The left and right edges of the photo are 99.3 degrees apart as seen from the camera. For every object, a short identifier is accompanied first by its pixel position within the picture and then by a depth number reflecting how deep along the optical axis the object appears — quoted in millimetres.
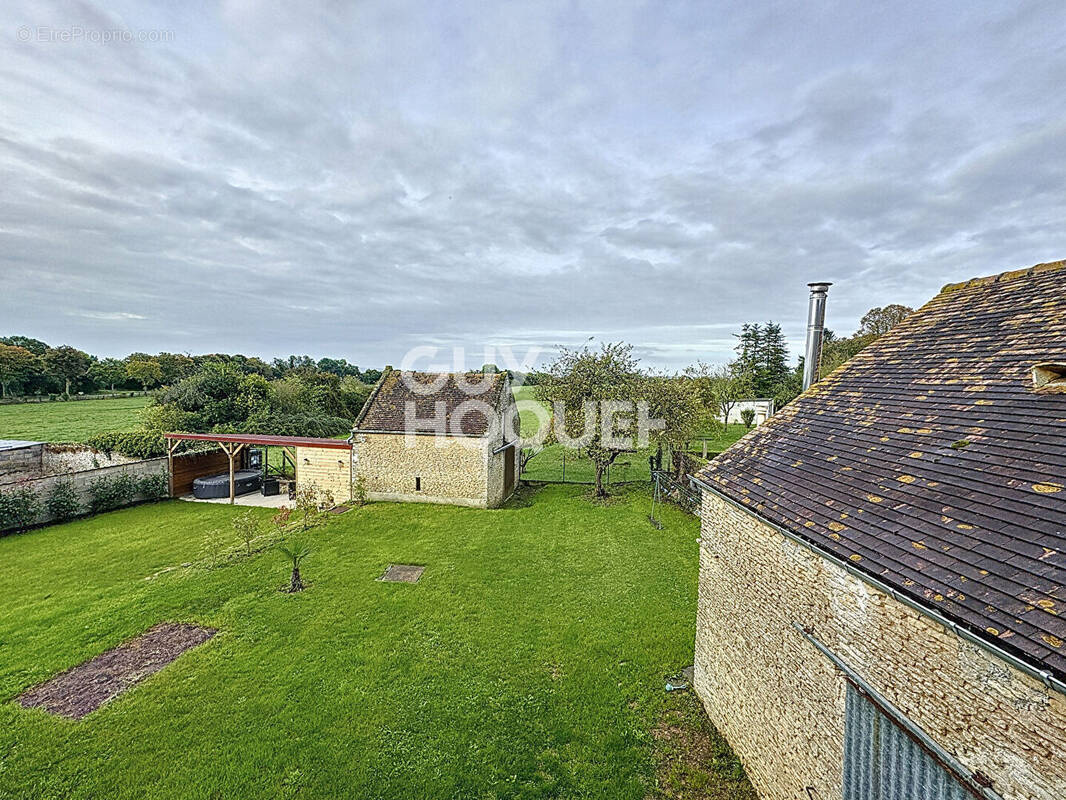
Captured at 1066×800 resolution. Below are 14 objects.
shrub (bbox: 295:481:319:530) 16395
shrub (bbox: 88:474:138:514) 17192
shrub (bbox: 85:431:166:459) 20938
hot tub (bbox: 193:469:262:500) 19734
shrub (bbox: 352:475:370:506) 18891
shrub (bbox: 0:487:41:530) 14641
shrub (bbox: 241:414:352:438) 30986
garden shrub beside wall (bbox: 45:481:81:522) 15875
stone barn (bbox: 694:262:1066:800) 2895
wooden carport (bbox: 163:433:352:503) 18891
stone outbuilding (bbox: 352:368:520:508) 18438
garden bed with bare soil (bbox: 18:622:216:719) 7125
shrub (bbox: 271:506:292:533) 15672
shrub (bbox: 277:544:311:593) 11067
